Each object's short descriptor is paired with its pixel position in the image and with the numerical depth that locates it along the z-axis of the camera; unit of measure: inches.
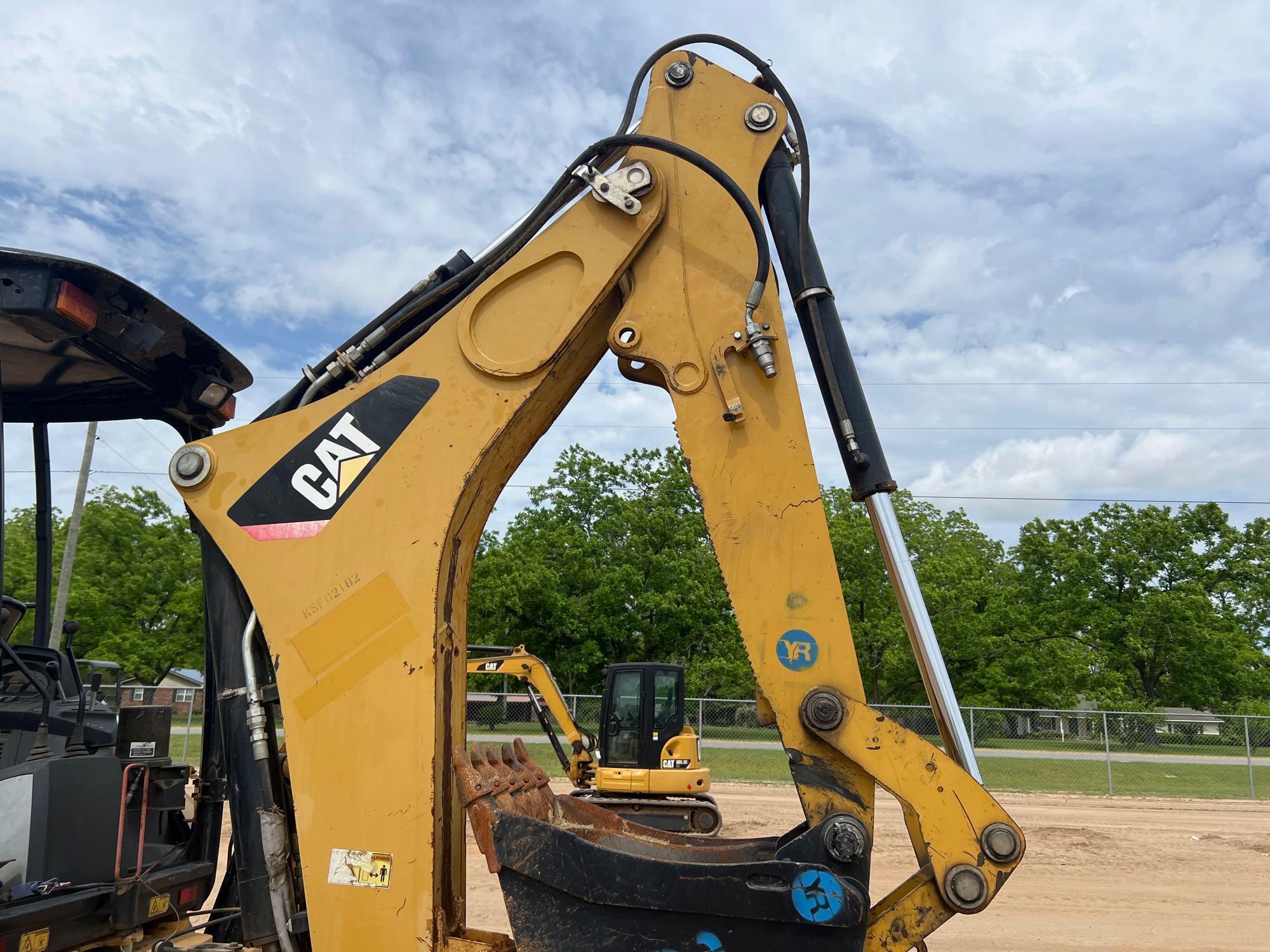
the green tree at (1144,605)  1246.3
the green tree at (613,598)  1180.5
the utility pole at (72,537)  723.4
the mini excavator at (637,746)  437.1
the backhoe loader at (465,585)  102.7
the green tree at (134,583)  1208.2
